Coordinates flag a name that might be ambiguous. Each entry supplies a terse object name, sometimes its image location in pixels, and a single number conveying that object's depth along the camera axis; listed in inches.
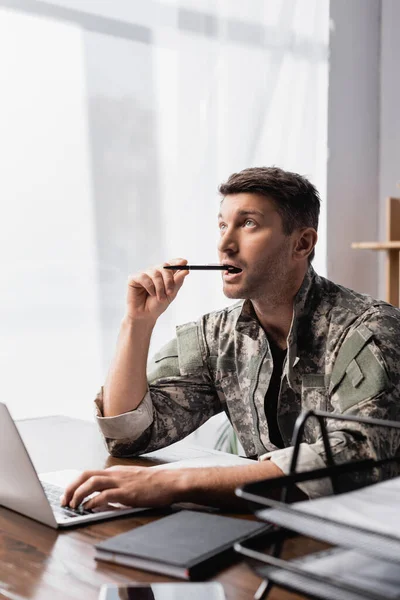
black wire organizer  23.1
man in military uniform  57.9
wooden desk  31.8
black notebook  32.8
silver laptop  40.4
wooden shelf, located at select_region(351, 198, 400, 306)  118.2
